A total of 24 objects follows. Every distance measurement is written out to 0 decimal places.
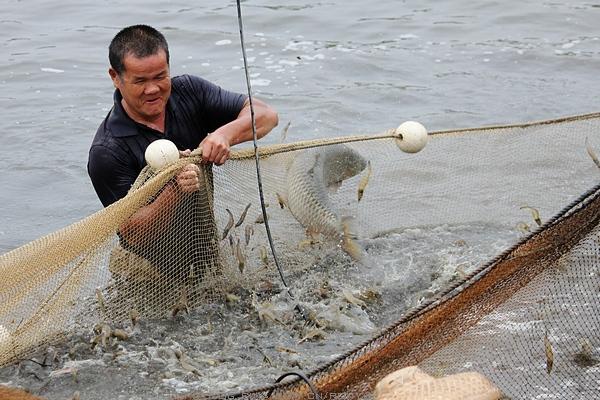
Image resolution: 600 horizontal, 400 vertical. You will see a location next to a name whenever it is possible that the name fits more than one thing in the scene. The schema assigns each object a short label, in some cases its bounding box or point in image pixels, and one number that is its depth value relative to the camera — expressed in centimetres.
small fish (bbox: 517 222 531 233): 1081
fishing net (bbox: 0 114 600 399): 667
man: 866
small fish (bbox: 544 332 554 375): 745
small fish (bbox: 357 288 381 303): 995
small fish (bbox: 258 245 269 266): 973
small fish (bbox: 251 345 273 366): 876
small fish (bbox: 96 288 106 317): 852
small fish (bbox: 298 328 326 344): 912
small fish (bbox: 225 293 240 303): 958
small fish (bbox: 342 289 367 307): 979
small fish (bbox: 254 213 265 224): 965
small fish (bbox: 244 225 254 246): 956
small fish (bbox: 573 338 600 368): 795
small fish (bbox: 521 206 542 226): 1035
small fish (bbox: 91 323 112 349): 891
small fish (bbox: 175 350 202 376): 865
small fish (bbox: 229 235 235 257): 948
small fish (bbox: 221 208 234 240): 943
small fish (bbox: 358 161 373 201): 1032
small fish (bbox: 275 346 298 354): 885
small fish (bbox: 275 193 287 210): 980
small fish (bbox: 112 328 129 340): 903
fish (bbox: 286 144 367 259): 981
